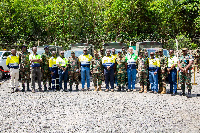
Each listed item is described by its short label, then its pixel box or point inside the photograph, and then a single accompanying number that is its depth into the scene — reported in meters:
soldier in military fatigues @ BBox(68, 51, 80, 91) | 13.02
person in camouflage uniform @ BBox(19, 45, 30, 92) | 12.72
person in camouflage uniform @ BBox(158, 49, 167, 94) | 11.91
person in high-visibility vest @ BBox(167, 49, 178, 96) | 11.70
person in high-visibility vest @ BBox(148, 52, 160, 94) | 12.07
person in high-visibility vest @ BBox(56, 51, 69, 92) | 12.88
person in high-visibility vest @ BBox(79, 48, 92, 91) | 13.13
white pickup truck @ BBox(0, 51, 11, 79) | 17.97
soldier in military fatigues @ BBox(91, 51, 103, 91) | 13.04
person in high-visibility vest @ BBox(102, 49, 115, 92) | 12.91
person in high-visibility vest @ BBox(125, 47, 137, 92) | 12.70
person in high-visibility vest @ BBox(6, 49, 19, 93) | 12.57
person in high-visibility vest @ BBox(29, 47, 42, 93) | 12.59
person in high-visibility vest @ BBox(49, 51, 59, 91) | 12.96
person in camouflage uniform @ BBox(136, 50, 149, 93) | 12.34
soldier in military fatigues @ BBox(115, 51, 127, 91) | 12.86
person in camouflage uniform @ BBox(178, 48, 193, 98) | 11.09
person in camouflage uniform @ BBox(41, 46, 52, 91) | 13.05
